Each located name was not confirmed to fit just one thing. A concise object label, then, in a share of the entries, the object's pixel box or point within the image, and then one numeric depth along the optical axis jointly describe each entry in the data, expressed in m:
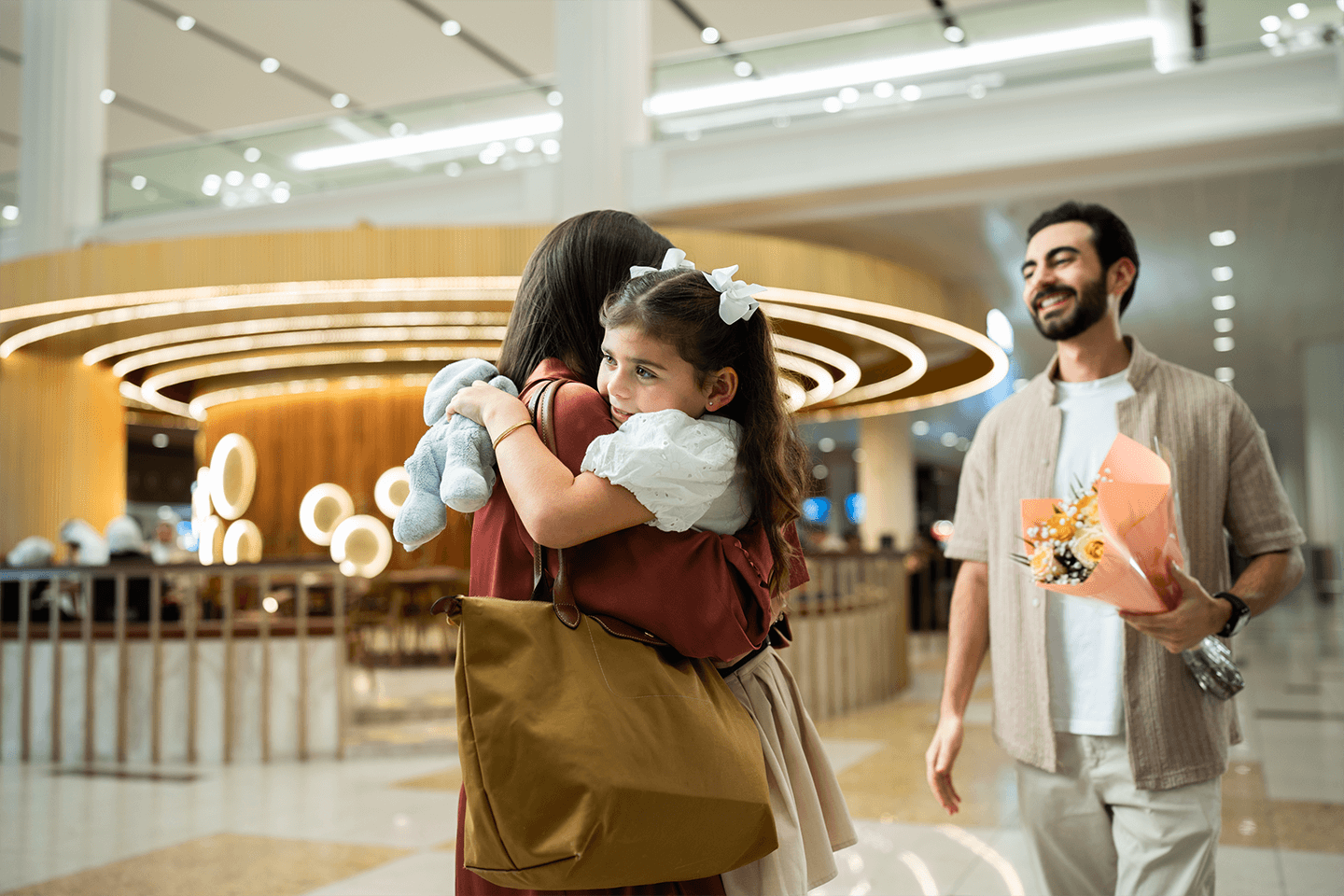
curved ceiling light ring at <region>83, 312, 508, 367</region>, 9.27
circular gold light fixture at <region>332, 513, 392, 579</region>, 11.90
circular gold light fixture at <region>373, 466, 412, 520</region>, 12.22
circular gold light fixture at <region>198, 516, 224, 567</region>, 12.69
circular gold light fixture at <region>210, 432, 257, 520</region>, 12.73
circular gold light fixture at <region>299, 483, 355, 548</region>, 12.55
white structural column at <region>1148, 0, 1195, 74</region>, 7.51
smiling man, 1.73
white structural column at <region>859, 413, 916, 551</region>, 16.88
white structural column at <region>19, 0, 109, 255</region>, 10.69
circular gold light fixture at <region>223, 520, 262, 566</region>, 12.64
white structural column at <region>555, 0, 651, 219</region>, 8.98
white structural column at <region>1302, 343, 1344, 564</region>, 16.16
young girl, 1.16
